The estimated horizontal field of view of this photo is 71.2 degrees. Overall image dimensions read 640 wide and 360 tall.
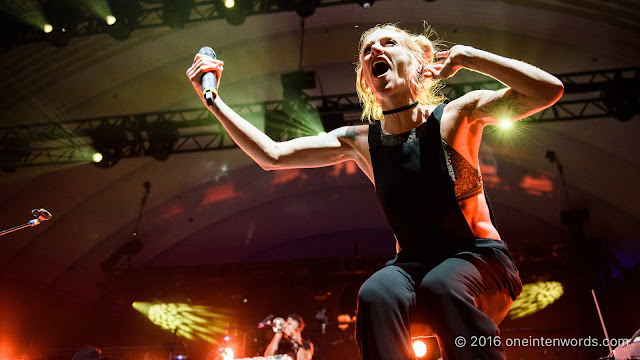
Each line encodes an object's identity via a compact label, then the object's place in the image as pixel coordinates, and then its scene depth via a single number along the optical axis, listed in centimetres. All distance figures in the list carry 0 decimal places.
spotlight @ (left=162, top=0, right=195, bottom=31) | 728
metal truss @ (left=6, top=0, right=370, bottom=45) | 731
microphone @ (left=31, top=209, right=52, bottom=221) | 380
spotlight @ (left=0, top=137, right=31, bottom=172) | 902
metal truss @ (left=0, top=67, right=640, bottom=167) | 791
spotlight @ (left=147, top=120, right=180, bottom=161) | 899
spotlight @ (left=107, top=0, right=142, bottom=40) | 730
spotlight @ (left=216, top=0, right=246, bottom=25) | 727
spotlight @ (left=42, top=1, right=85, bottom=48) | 743
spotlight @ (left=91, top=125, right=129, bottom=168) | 907
